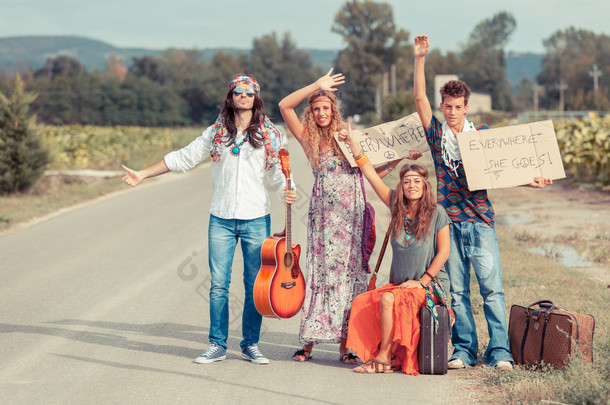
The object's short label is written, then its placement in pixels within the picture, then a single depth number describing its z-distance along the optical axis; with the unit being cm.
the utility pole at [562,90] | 10775
